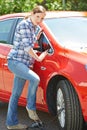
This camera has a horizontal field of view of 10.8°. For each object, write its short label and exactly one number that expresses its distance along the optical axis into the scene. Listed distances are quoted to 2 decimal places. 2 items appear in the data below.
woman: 5.73
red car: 5.41
